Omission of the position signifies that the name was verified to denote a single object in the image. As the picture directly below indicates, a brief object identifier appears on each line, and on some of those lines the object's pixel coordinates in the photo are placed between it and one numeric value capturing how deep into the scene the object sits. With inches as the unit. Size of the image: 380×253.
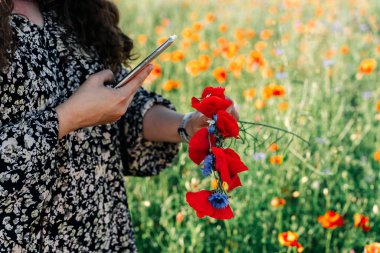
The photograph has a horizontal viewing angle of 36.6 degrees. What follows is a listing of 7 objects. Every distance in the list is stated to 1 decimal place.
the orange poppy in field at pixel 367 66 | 92.7
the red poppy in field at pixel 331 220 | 61.1
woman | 39.1
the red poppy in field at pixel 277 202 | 66.7
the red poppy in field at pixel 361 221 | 60.9
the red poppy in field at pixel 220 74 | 88.9
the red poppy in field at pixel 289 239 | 56.8
